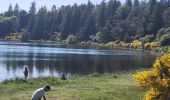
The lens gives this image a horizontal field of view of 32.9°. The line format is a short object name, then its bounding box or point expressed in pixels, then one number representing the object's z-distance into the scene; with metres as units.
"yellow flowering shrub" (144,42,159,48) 109.50
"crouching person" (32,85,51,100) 15.40
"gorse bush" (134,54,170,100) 17.67
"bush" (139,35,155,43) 116.30
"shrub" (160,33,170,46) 103.99
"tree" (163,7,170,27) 119.95
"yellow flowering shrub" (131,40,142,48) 118.12
